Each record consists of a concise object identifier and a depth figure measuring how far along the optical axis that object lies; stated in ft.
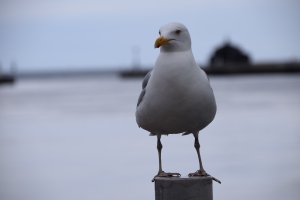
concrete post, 23.78
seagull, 23.61
